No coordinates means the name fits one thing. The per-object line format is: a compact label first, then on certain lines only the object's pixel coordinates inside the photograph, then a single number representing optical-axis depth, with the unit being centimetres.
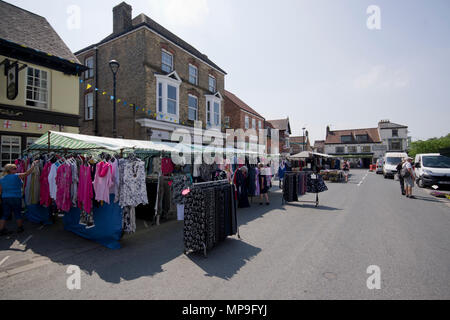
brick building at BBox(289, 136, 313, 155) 5345
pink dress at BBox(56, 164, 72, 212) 568
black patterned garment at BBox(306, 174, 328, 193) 926
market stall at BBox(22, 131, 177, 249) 509
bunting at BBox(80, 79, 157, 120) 1448
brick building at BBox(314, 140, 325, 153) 6998
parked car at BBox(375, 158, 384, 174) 3212
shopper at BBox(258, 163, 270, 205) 1001
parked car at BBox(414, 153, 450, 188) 1270
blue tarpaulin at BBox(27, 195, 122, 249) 509
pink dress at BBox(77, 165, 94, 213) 520
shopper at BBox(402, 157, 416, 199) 1063
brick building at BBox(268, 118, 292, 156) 4121
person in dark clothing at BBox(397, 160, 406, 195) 1165
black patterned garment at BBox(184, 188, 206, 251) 448
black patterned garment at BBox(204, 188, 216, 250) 458
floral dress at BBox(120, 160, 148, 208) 509
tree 3981
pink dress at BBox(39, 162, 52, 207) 632
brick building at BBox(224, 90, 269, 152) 2809
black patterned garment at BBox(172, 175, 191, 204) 696
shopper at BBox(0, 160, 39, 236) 571
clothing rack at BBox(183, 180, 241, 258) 443
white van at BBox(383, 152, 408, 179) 2210
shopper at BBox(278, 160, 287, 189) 1411
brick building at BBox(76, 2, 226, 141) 1481
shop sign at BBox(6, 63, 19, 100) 912
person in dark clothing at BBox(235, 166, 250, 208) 897
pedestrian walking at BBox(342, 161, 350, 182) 2007
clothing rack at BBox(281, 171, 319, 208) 993
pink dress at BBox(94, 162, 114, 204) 498
